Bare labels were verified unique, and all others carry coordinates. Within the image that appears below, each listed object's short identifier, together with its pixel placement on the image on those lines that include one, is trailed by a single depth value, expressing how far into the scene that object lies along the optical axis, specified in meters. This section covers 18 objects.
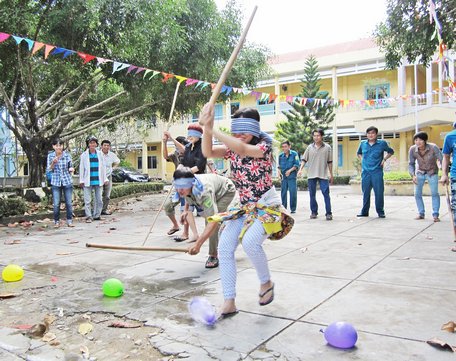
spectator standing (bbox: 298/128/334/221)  8.95
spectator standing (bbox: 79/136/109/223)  9.35
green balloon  3.86
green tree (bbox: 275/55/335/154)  29.03
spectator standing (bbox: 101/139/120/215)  10.20
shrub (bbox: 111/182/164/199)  14.37
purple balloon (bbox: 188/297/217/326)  3.12
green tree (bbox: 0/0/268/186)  9.76
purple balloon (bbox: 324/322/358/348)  2.66
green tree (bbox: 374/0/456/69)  8.21
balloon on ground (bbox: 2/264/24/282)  4.46
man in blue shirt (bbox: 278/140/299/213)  9.91
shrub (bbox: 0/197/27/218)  9.27
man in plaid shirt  8.60
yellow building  27.28
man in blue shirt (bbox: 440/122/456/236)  5.32
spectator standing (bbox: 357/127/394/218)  8.52
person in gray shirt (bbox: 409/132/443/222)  8.09
